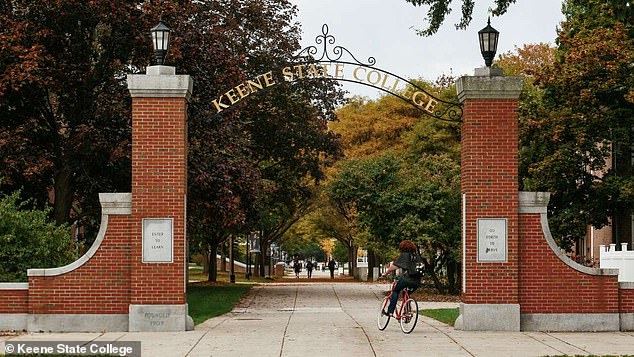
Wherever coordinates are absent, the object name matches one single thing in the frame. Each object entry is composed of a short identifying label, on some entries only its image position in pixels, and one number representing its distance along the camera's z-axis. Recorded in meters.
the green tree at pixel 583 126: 32.78
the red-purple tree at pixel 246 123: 27.58
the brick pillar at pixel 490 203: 18.55
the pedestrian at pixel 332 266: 72.19
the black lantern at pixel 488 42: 18.91
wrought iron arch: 19.75
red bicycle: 18.23
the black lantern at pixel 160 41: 18.81
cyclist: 18.39
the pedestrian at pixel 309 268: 78.90
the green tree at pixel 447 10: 20.14
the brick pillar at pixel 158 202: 18.33
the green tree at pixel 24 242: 19.91
